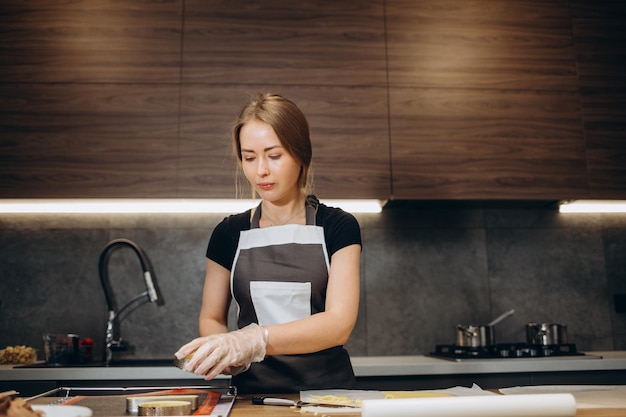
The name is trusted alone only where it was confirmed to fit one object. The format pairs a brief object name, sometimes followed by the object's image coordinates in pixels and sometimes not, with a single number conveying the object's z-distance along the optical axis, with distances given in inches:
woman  54.7
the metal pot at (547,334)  90.4
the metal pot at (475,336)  89.3
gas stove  83.7
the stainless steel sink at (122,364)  81.4
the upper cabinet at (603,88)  95.8
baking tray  35.9
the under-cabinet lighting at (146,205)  91.0
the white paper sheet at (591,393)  39.8
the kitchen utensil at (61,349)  84.4
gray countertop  76.2
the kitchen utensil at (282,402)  39.9
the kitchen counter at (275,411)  35.3
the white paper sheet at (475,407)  27.8
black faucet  93.9
